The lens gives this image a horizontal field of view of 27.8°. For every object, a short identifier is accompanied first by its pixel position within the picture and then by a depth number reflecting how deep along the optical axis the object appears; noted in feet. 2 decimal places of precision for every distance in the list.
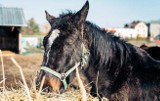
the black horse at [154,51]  31.39
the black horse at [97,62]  14.30
